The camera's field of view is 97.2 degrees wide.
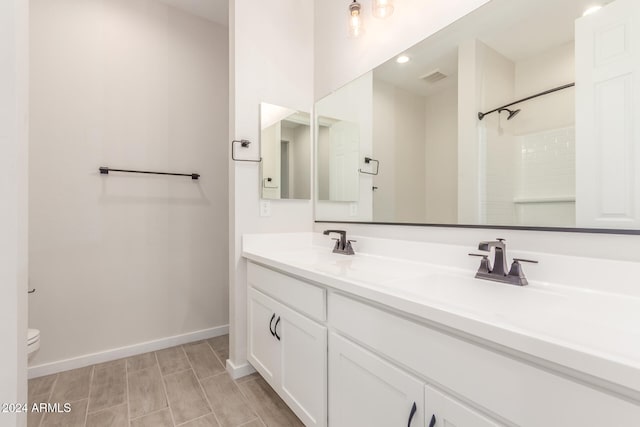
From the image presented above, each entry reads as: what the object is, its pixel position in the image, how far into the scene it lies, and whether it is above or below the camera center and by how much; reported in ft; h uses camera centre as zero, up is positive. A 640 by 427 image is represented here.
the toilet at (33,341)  4.86 -2.25
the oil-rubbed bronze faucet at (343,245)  5.46 -0.64
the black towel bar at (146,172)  6.58 +1.02
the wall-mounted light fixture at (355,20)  5.24 +3.66
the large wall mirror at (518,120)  2.77 +1.17
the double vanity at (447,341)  1.67 -1.02
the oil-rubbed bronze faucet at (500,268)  3.09 -0.63
